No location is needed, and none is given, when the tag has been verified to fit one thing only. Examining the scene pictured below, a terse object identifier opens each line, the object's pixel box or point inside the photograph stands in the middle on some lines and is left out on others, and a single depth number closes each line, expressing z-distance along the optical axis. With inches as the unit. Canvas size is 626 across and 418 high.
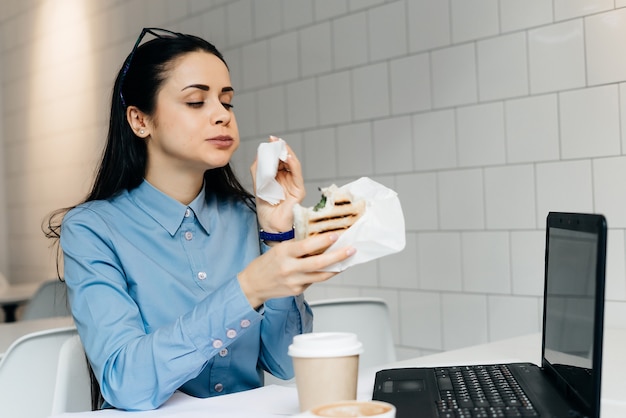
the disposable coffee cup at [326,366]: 38.4
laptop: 36.1
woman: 49.5
